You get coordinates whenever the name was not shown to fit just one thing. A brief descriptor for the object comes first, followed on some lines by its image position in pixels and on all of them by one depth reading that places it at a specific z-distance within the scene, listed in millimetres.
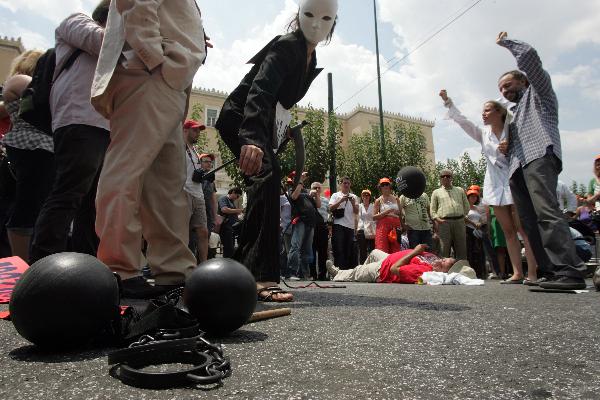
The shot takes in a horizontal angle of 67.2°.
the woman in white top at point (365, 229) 9047
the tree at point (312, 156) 20516
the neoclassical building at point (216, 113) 30375
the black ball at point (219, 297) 1621
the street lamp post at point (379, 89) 21377
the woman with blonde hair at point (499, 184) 4945
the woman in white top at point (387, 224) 7996
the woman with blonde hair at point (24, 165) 3453
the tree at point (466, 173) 32188
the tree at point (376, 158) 23547
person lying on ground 6039
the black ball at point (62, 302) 1338
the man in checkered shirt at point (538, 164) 3590
